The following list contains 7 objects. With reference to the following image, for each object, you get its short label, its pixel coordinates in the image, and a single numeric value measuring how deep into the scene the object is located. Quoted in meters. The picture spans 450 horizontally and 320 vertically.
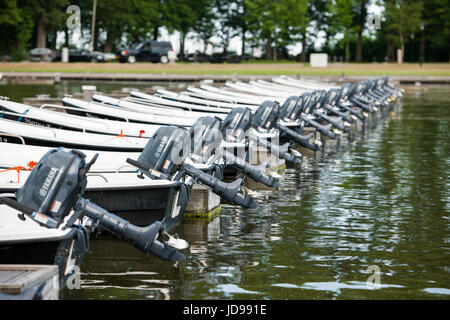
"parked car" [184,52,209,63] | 78.44
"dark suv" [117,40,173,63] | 75.62
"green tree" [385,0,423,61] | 78.06
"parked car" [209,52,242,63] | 79.25
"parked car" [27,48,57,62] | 76.19
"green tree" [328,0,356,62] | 82.62
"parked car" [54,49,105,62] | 75.31
